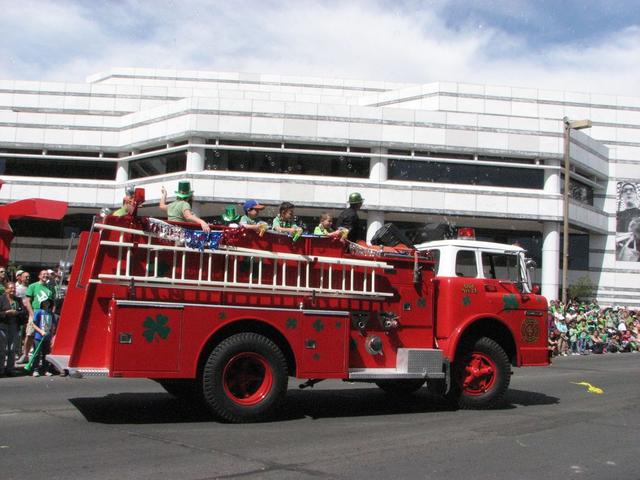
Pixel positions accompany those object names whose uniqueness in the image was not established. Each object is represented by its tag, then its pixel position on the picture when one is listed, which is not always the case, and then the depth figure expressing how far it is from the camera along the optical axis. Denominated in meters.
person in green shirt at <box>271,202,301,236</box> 8.93
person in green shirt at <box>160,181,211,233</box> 8.05
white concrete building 32.28
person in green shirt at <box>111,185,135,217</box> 7.71
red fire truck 7.62
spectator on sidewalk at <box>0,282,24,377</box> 12.34
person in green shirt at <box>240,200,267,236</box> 8.81
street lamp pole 27.09
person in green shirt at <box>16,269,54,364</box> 13.09
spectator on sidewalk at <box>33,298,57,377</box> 12.66
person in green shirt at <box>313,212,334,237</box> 9.41
